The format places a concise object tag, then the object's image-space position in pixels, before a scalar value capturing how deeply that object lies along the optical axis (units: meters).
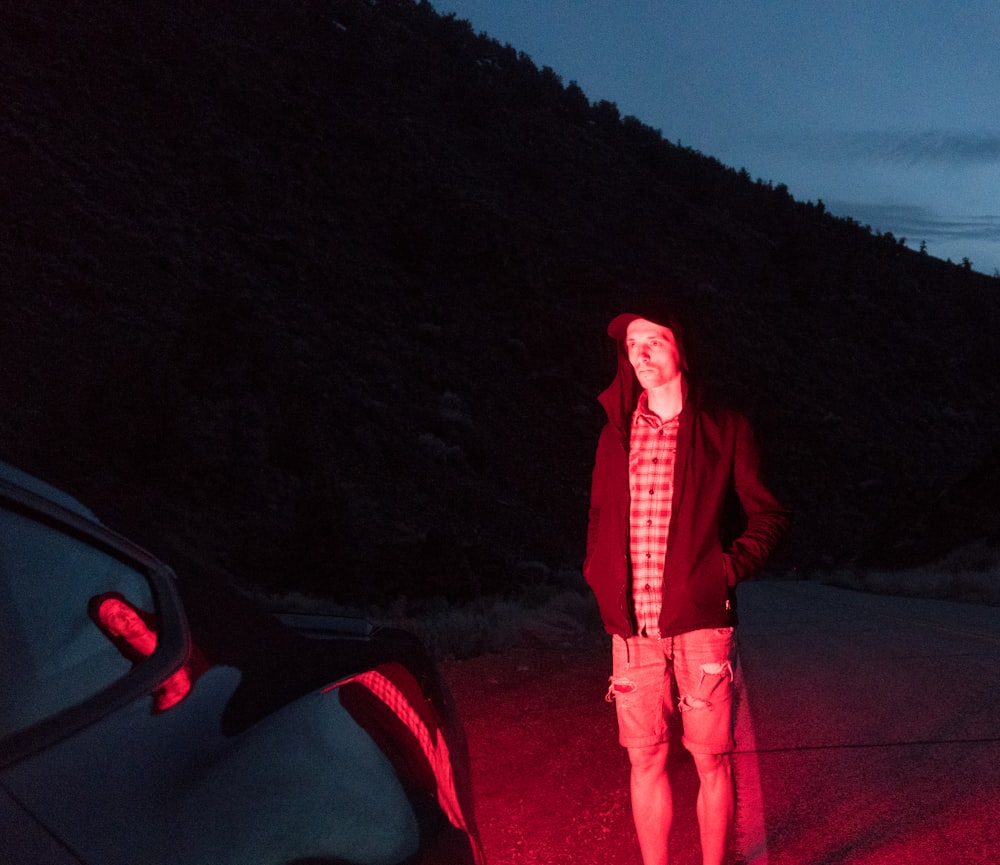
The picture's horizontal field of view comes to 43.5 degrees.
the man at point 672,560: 3.87
